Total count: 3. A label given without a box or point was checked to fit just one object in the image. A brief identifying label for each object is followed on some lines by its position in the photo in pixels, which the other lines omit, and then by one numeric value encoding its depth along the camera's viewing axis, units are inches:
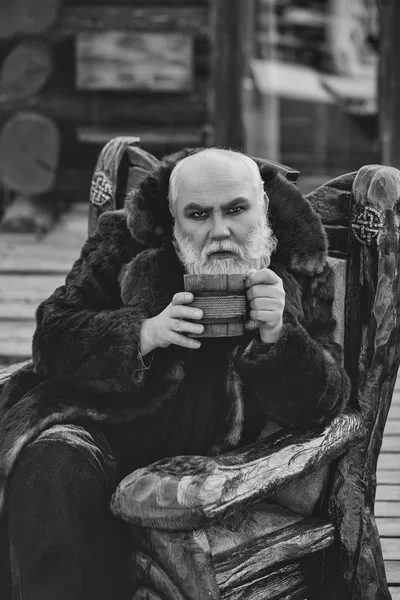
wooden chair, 137.8
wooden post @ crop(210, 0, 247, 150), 482.5
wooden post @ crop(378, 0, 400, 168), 499.0
